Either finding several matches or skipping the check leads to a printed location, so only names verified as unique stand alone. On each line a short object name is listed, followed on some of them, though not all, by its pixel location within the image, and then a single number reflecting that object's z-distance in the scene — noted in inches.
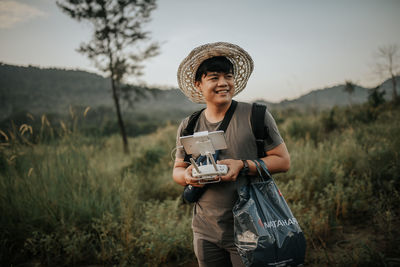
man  57.7
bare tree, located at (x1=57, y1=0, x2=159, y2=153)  422.0
